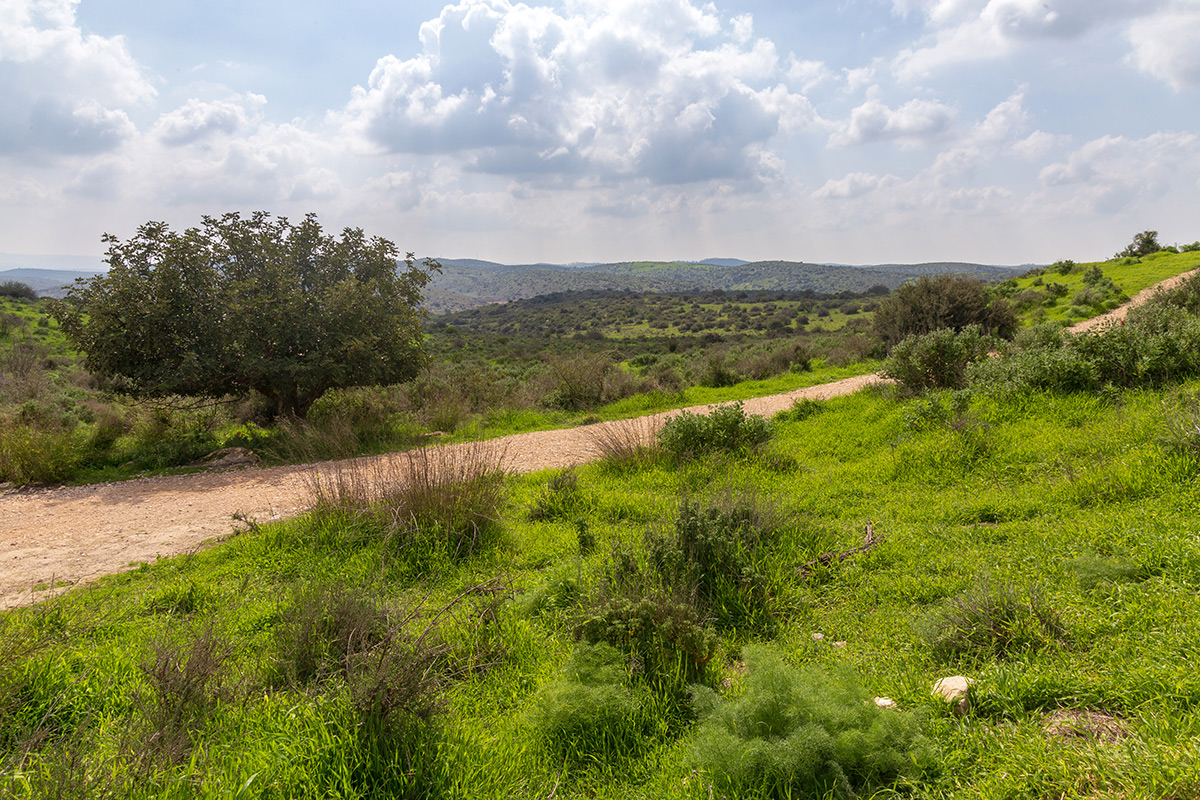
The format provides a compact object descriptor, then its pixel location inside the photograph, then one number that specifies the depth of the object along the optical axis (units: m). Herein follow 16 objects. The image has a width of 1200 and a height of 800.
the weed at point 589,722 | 2.74
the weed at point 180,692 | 2.43
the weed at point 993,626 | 3.04
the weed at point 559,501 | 6.21
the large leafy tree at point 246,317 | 10.02
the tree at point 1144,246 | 30.25
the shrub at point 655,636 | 3.19
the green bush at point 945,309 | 18.36
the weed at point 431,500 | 5.19
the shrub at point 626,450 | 7.83
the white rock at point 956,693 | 2.63
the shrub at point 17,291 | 41.19
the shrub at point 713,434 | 7.98
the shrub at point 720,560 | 3.94
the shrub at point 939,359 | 9.80
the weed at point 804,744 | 2.32
